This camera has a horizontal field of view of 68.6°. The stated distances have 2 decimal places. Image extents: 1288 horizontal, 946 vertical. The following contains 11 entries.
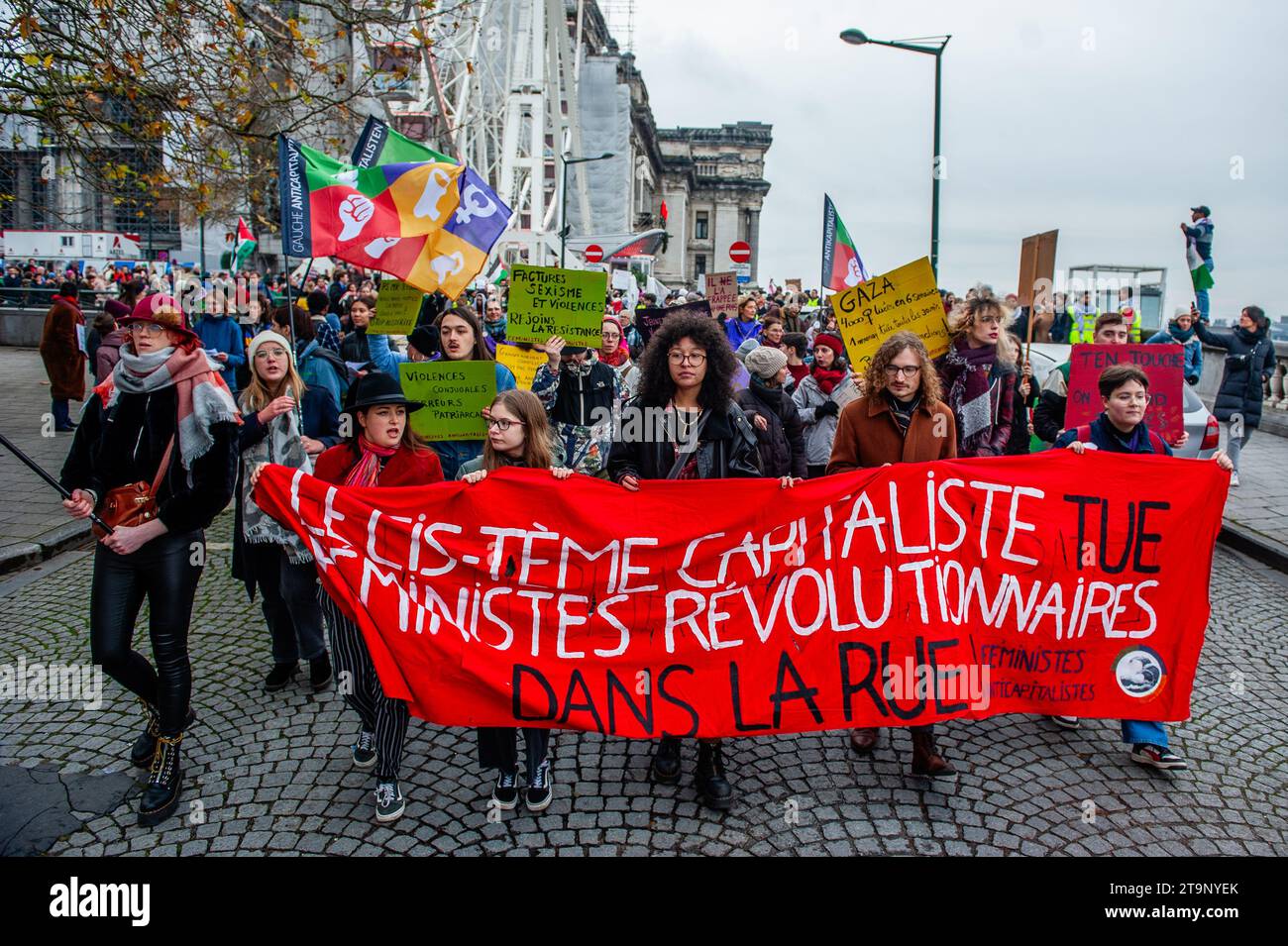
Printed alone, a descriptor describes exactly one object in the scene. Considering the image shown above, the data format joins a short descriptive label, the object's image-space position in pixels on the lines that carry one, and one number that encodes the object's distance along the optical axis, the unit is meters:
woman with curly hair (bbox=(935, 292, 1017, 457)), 5.75
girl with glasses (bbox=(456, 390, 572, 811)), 3.84
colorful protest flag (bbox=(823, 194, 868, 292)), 11.46
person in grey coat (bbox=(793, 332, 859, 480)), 6.95
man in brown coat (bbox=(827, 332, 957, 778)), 4.41
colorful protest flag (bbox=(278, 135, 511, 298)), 6.80
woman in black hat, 3.79
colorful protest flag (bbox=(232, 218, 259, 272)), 18.02
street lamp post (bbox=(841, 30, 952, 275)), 15.73
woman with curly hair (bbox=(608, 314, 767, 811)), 4.25
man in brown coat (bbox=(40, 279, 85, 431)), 12.03
